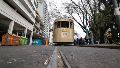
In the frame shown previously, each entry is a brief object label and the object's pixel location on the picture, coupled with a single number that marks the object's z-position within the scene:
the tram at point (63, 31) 9.42
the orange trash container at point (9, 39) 7.93
